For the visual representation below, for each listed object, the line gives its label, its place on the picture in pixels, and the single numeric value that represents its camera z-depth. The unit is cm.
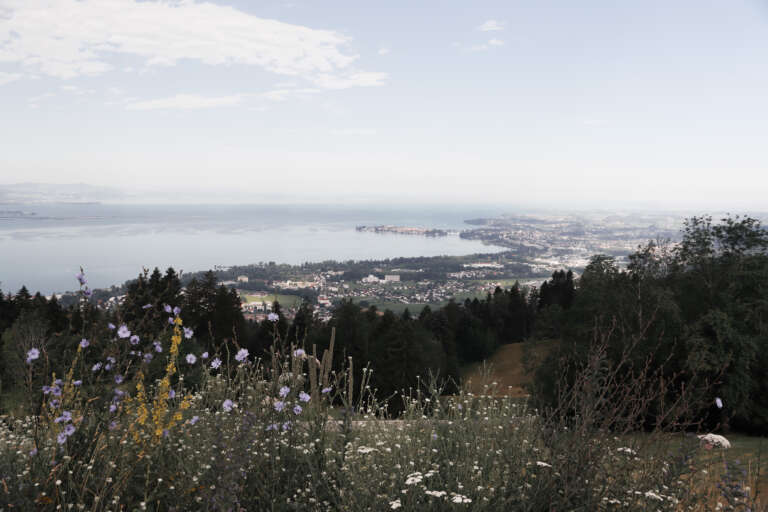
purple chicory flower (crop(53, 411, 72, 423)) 246
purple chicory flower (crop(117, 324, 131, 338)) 274
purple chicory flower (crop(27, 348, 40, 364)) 252
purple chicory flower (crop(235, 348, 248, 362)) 308
